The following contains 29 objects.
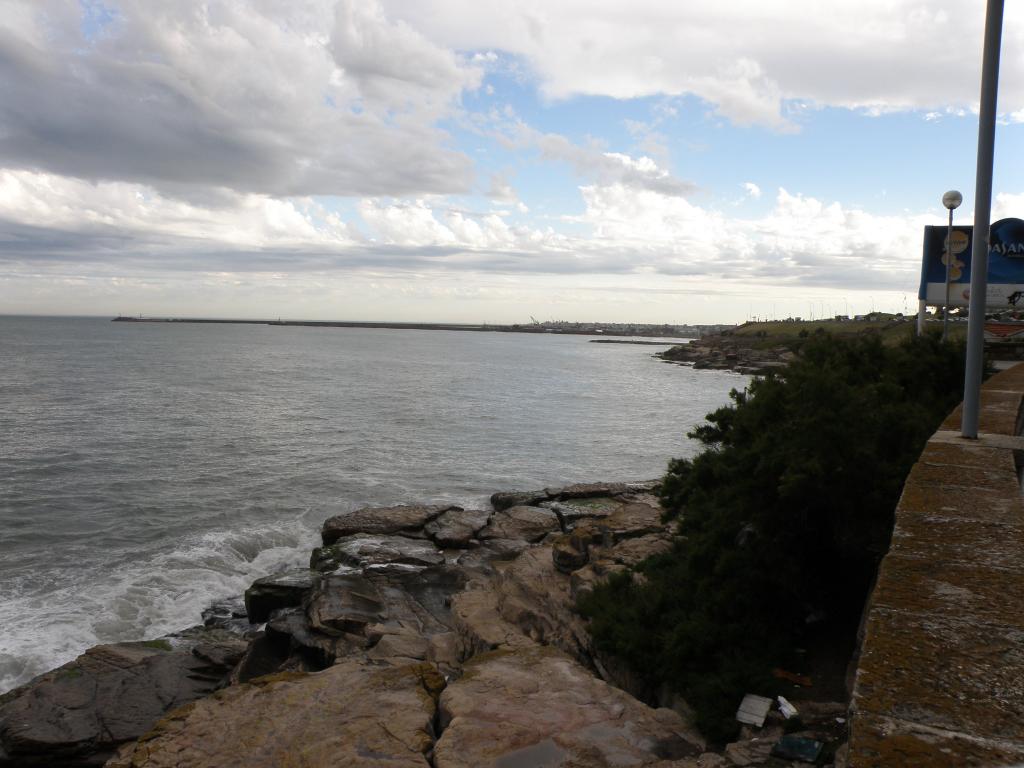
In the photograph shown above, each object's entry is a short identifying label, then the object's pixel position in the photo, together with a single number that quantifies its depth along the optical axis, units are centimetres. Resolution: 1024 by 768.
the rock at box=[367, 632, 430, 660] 1141
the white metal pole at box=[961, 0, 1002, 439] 804
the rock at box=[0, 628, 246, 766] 1007
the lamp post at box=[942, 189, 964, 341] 1495
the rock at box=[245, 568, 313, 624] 1543
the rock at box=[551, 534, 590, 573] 1483
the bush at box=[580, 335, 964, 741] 854
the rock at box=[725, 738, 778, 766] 629
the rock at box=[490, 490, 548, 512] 2401
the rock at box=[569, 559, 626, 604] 1281
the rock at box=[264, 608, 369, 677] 1231
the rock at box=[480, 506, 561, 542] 2002
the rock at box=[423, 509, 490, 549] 1938
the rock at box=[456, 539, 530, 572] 1748
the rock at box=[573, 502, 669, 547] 1595
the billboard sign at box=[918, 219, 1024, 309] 1770
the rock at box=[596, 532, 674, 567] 1398
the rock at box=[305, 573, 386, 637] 1320
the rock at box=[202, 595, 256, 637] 1506
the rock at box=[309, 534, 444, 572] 1762
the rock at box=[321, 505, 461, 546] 2031
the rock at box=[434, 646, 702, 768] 684
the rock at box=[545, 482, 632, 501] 2414
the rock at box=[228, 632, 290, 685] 1212
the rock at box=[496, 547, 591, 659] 1152
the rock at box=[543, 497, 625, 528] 2144
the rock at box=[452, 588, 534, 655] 1141
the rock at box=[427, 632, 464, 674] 1124
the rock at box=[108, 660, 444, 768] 711
